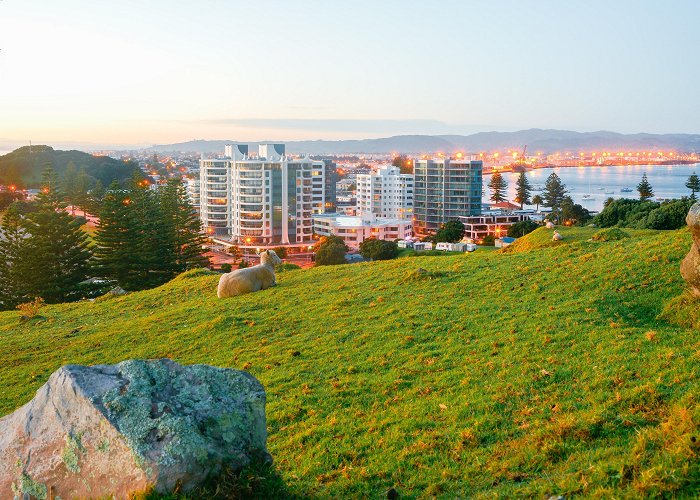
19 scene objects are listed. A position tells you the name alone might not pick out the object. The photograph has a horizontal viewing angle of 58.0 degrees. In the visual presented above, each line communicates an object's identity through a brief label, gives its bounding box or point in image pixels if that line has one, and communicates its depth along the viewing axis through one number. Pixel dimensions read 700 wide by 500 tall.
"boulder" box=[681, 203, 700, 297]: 8.93
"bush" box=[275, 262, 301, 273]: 20.40
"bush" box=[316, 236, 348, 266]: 52.91
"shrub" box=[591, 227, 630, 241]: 17.53
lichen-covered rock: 4.18
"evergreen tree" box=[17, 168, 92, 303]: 30.94
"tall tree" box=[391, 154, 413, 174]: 129.25
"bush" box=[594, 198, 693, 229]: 28.31
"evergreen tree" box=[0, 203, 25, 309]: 31.08
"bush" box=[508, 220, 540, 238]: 65.44
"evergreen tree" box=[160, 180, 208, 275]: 36.44
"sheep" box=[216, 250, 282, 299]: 15.88
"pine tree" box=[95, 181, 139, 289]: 33.47
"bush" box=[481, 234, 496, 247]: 66.24
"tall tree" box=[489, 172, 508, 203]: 98.69
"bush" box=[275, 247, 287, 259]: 69.12
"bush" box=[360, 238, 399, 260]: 53.33
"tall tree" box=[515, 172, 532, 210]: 94.81
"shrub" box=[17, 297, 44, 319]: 17.82
